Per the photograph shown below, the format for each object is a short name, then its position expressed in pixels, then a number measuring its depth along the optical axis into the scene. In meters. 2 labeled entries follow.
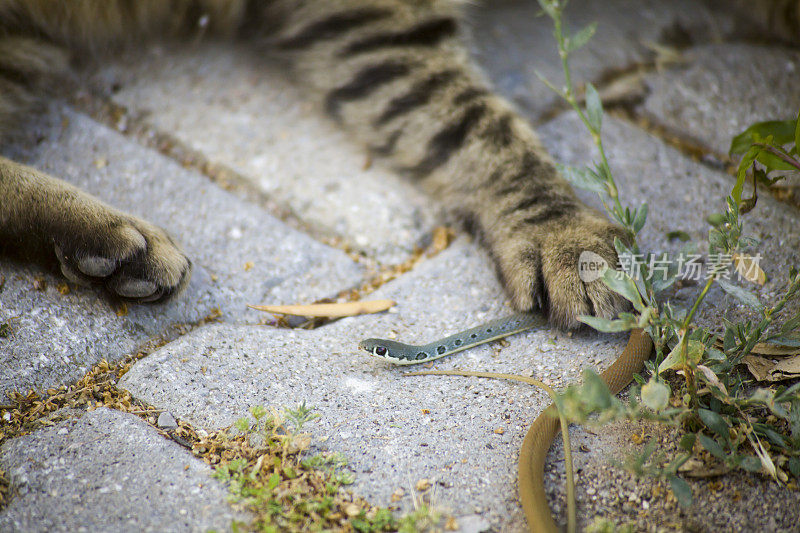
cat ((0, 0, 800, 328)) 1.41
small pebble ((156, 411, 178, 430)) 1.38
